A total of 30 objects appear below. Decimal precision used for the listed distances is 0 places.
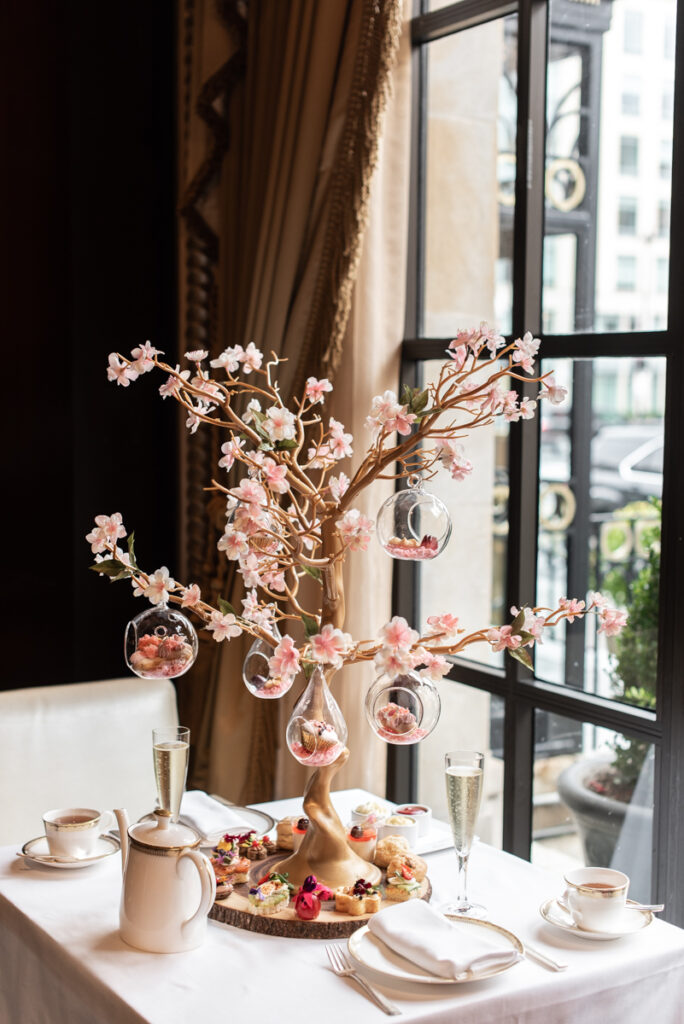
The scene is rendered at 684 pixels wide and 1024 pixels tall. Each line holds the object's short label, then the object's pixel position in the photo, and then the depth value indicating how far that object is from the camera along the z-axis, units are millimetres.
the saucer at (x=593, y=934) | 1464
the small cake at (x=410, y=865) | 1656
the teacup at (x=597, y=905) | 1475
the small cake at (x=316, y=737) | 1524
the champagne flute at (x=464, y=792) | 1513
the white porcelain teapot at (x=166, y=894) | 1430
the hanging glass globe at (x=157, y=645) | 1685
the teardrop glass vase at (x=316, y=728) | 1526
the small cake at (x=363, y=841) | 1714
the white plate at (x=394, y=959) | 1345
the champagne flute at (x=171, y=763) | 1702
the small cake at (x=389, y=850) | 1692
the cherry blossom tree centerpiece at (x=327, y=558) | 1494
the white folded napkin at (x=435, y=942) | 1354
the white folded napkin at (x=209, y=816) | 1869
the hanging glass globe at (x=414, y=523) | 1545
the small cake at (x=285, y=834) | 1767
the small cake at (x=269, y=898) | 1532
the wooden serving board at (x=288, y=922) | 1501
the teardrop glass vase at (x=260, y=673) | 1660
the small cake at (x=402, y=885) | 1596
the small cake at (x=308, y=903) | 1507
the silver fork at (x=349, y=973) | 1305
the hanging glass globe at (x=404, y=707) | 1517
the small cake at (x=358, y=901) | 1533
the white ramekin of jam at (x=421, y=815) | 1867
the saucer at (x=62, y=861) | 1696
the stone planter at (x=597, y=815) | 2373
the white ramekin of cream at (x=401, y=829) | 1762
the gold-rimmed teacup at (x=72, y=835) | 1725
